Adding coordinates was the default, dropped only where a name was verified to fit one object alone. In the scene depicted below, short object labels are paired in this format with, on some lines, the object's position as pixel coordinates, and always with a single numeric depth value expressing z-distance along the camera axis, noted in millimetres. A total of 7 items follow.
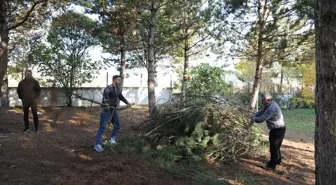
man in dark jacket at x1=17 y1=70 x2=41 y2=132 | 8891
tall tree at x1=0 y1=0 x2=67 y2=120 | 8484
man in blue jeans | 7014
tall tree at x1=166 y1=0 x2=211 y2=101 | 12812
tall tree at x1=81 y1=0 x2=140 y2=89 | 11125
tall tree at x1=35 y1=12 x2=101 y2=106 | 15002
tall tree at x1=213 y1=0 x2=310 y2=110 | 9617
